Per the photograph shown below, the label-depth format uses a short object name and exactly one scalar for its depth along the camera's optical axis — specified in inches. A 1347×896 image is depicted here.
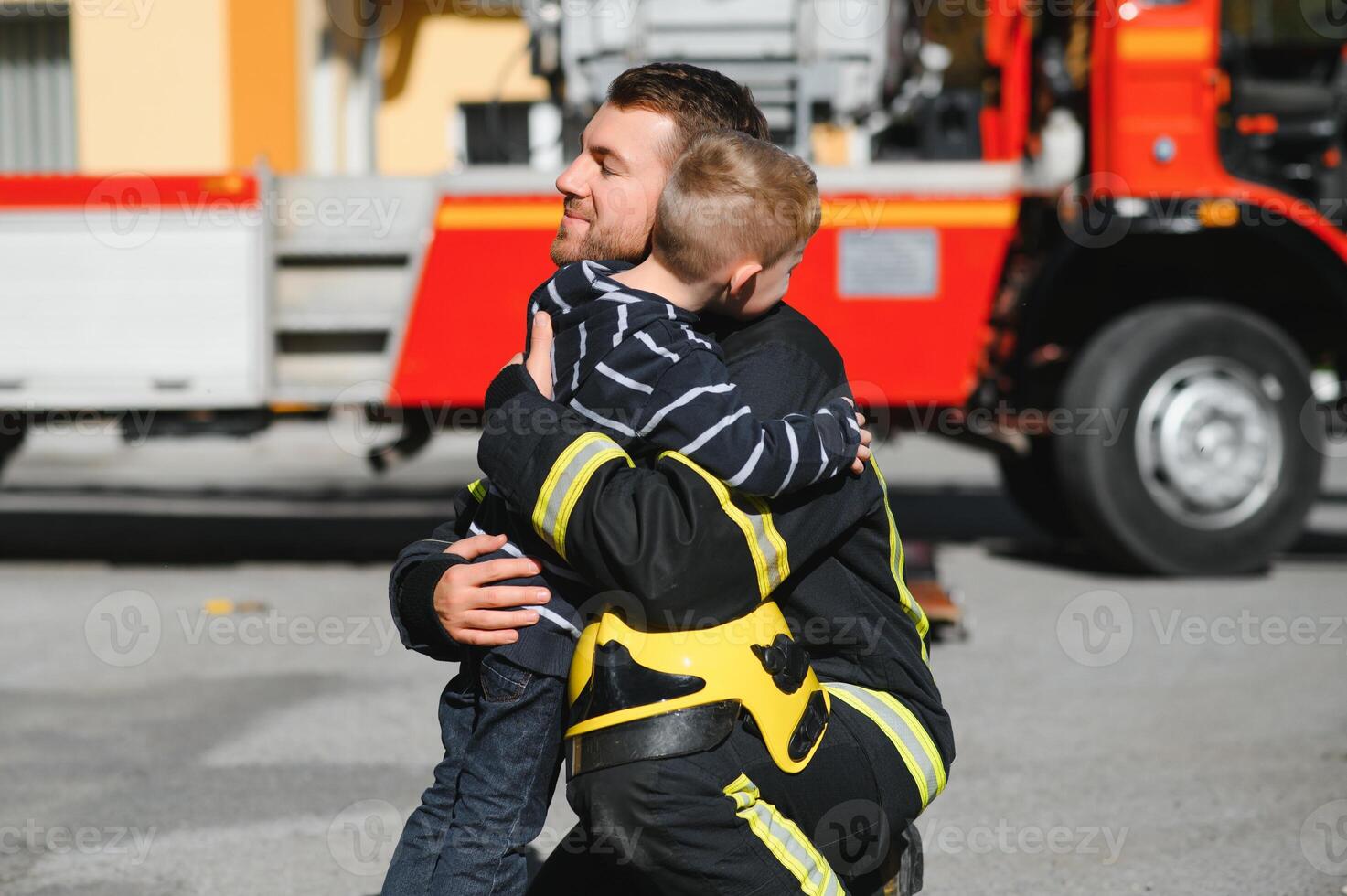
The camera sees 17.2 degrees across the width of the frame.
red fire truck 598.1
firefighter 301.1
